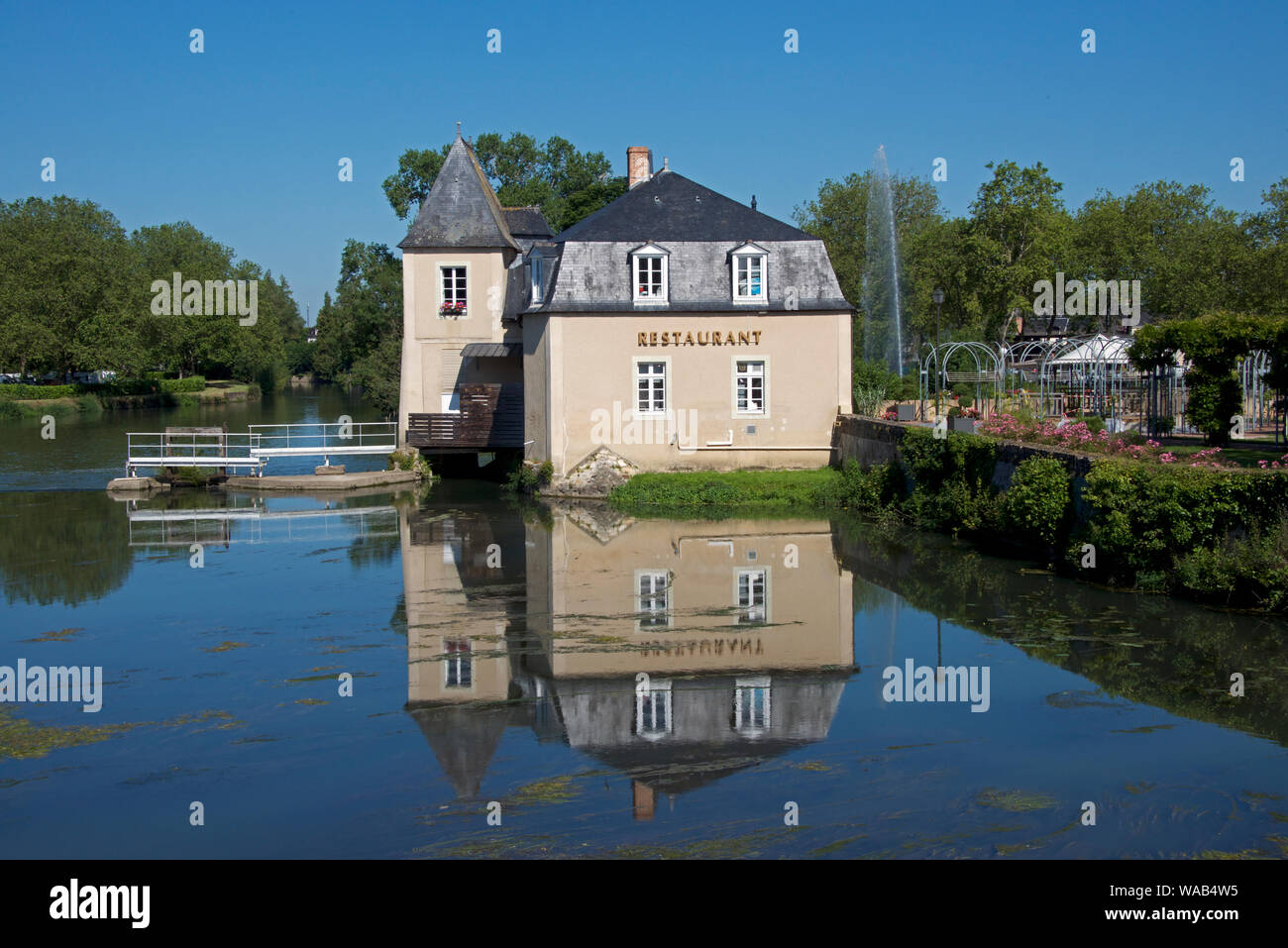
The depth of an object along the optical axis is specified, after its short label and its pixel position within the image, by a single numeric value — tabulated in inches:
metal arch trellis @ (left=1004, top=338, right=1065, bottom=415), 1147.6
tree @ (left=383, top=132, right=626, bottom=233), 2434.8
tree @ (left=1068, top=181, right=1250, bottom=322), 1946.4
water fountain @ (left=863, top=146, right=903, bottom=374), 2015.4
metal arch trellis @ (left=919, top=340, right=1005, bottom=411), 1088.2
